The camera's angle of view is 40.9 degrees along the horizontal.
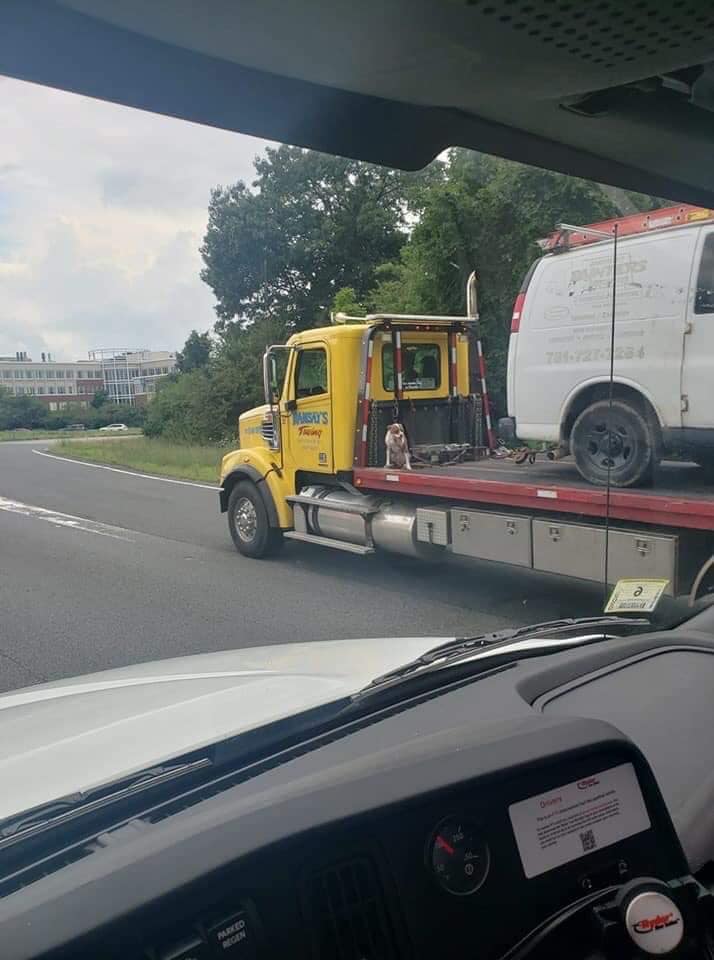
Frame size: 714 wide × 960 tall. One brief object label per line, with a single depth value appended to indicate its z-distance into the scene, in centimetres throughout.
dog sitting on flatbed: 873
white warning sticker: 151
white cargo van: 543
